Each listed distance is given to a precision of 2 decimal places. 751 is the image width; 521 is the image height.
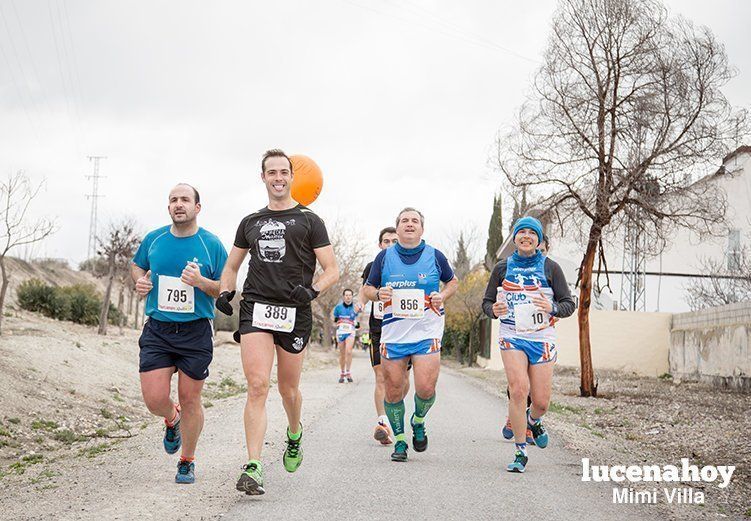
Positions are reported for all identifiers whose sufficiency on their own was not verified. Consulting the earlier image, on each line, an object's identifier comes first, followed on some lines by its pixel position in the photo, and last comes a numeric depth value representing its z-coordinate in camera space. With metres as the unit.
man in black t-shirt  6.07
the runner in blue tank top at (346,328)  19.80
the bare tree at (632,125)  16.20
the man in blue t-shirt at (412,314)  7.83
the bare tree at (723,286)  26.48
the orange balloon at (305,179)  8.33
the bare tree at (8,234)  17.72
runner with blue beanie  7.84
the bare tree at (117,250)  26.84
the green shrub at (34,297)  28.94
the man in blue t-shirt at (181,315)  6.43
